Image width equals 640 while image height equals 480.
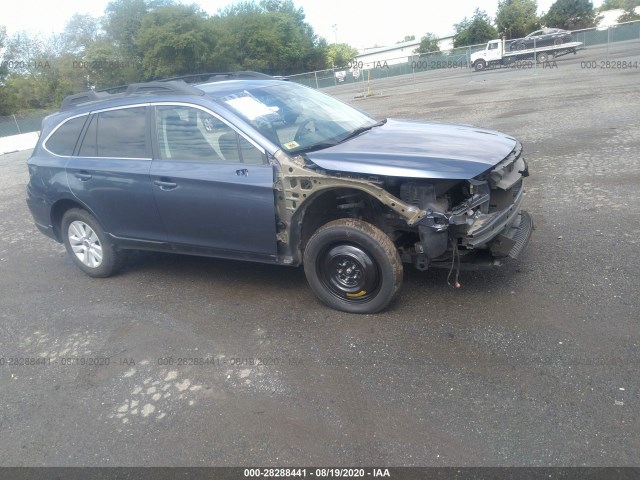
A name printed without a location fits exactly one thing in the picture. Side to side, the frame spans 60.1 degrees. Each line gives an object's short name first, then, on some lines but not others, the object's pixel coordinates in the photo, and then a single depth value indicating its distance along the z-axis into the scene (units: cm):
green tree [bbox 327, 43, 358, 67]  7681
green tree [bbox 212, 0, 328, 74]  5160
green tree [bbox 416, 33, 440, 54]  6360
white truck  3019
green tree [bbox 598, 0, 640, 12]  6959
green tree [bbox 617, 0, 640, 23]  5003
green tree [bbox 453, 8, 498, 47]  5256
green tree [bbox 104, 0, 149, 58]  3825
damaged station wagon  406
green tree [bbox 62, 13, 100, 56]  4856
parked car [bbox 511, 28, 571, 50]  3033
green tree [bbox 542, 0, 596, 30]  5422
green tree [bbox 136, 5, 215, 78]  3212
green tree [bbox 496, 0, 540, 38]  5319
